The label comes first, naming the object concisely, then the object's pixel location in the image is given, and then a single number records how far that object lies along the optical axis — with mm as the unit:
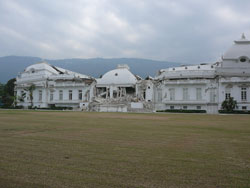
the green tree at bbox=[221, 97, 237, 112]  49656
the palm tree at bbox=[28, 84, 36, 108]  74906
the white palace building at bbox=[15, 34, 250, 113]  55581
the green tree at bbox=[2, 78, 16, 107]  78381
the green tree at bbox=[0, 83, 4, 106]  81625
